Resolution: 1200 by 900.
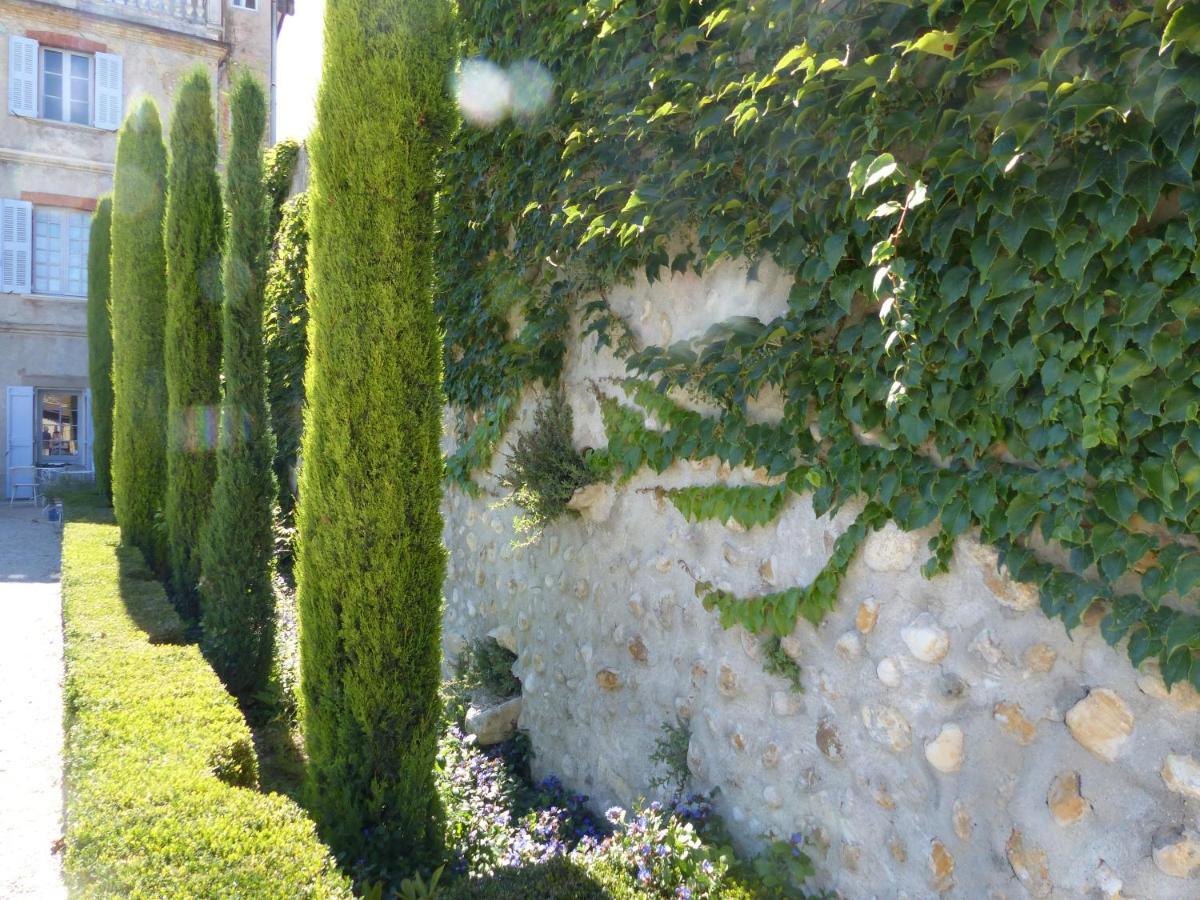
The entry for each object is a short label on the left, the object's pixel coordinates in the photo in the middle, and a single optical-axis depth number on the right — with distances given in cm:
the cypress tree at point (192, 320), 628
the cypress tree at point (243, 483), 511
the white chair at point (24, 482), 1417
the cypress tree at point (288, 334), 816
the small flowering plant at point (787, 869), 261
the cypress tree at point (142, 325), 773
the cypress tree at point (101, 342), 1184
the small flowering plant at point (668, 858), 258
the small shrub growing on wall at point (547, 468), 385
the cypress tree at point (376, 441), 307
